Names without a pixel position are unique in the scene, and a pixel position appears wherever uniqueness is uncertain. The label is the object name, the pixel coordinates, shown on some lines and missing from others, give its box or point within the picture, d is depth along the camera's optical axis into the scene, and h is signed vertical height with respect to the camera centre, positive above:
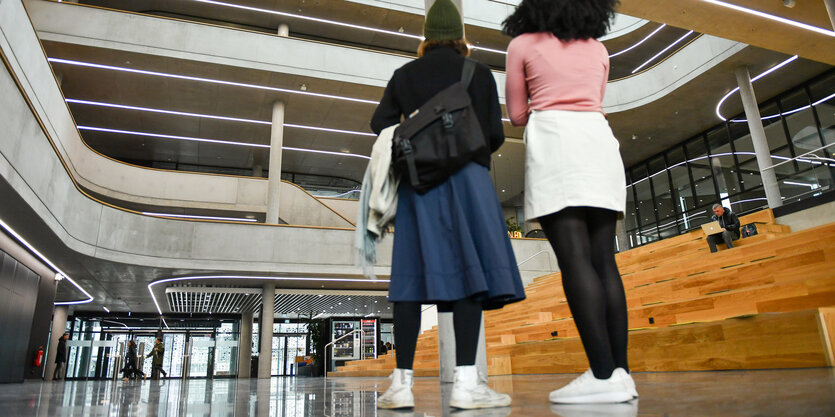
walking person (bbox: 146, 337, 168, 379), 17.33 +0.26
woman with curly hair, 1.71 +0.63
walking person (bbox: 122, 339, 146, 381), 16.59 +0.03
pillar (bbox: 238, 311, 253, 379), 15.63 +0.29
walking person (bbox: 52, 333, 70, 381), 15.72 +0.44
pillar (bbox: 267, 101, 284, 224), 13.56 +5.08
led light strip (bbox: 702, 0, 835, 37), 7.47 +4.50
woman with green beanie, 1.69 +0.32
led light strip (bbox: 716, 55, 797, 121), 12.10 +6.20
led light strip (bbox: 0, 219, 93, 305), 9.09 +2.40
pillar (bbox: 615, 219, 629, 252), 16.56 +3.33
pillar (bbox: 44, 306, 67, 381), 17.66 +1.34
